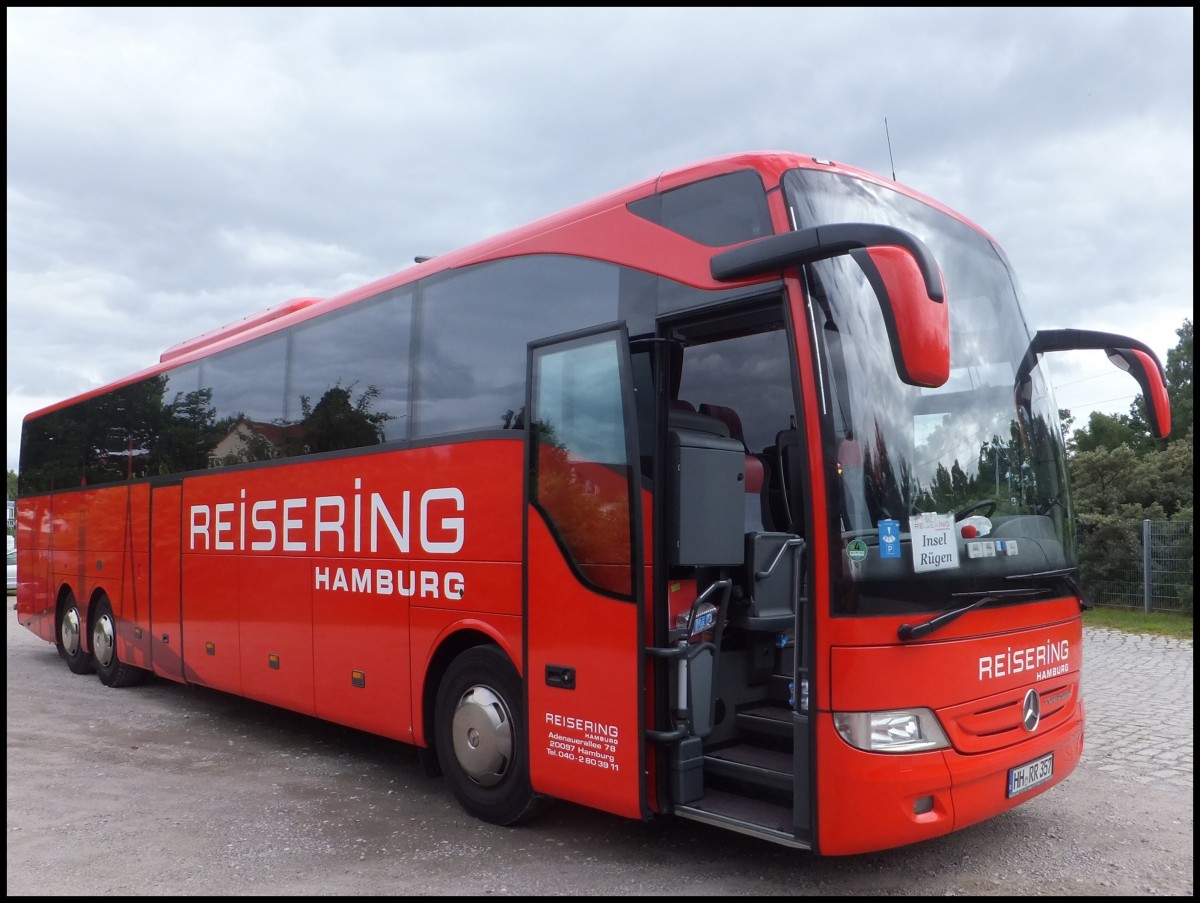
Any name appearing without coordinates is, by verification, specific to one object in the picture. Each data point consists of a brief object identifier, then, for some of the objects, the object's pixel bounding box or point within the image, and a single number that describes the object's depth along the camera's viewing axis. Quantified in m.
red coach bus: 4.65
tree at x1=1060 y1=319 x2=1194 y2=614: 19.52
